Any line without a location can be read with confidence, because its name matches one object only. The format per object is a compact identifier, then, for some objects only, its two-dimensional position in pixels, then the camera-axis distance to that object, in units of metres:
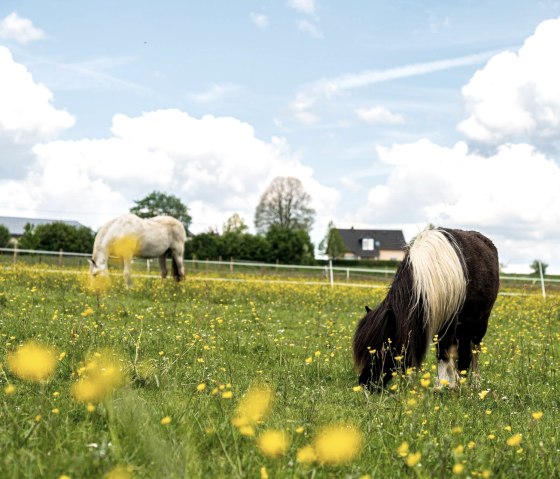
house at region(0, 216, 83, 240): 99.12
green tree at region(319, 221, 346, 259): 69.56
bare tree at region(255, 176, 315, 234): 73.31
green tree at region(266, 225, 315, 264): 53.09
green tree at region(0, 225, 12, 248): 58.53
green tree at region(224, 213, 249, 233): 82.56
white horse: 17.52
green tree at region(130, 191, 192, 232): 81.62
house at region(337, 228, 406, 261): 98.19
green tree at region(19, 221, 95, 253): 48.94
